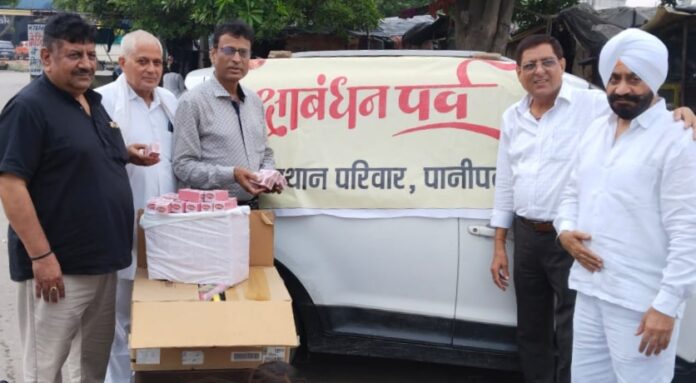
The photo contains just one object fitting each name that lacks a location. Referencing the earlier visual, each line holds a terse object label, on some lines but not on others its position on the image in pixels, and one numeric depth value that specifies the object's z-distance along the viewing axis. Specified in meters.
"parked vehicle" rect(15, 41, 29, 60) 52.42
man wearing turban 2.83
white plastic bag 3.42
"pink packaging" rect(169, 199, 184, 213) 3.47
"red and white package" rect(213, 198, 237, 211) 3.46
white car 4.16
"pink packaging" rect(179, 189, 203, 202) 3.49
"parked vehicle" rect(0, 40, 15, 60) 52.40
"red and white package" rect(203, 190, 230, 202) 3.49
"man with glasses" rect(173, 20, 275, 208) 3.89
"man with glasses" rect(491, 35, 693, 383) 3.81
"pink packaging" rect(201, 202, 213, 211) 3.45
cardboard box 3.04
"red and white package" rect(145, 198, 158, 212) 3.48
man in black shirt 3.13
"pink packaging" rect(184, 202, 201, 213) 3.45
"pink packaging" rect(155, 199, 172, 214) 3.45
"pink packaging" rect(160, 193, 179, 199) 3.62
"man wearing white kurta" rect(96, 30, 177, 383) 3.96
